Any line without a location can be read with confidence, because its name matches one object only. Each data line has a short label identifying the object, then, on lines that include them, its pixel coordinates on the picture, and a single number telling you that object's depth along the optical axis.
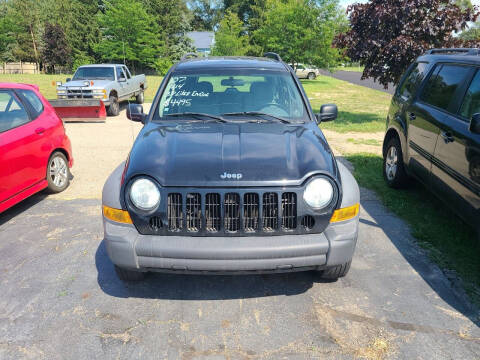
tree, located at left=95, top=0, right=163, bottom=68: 41.44
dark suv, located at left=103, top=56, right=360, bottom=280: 2.73
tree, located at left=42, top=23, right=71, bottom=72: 50.44
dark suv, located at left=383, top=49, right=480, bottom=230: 3.67
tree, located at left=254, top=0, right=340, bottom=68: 34.59
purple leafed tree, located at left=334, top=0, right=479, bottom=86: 10.45
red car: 4.54
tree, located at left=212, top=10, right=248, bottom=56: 42.06
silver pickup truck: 13.17
